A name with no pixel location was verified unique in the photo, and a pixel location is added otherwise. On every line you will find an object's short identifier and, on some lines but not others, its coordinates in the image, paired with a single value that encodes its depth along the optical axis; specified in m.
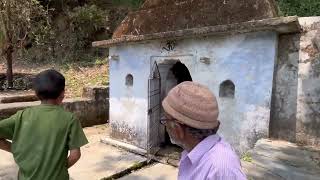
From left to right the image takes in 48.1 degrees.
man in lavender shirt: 1.51
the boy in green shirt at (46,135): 2.43
